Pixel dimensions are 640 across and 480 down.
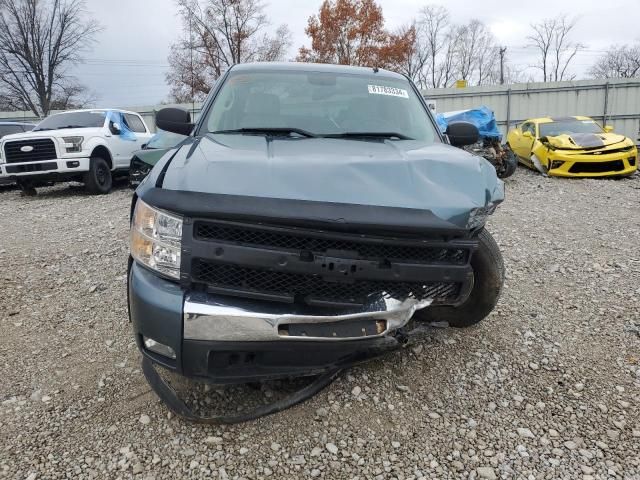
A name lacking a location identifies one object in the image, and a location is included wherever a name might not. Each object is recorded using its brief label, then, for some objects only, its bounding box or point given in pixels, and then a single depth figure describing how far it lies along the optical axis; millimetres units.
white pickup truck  8945
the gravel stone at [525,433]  2082
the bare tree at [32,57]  28016
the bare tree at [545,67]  41750
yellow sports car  9727
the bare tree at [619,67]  42312
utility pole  43069
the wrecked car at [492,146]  10078
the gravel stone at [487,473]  1860
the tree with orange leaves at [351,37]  25781
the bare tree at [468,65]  43156
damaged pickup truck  1776
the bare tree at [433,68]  41312
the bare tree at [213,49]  25344
